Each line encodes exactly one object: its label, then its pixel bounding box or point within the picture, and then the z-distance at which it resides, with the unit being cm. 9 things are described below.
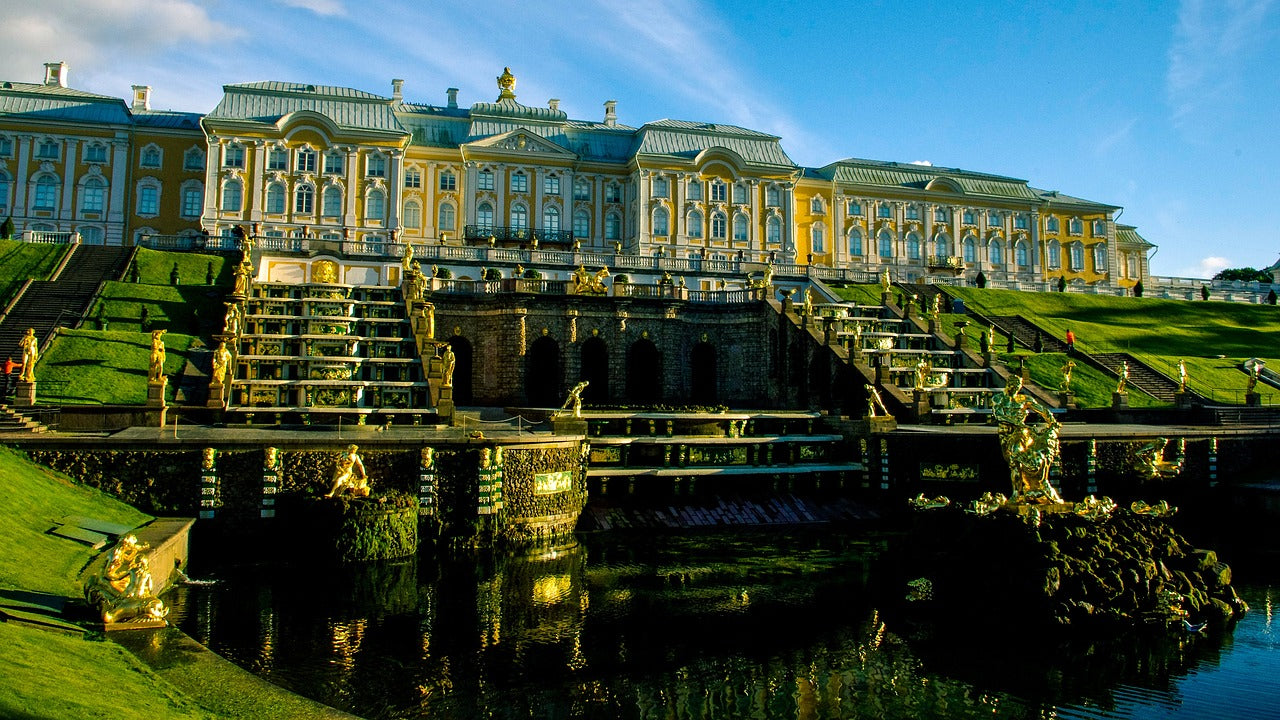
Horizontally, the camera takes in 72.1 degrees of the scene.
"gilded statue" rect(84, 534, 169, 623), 1334
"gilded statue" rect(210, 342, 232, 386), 2839
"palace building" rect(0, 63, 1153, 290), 6288
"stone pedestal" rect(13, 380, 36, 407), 2625
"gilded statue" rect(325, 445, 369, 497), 2180
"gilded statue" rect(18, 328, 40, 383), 2666
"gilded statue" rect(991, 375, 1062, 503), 1966
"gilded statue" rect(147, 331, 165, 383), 2572
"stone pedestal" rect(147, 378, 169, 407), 2577
